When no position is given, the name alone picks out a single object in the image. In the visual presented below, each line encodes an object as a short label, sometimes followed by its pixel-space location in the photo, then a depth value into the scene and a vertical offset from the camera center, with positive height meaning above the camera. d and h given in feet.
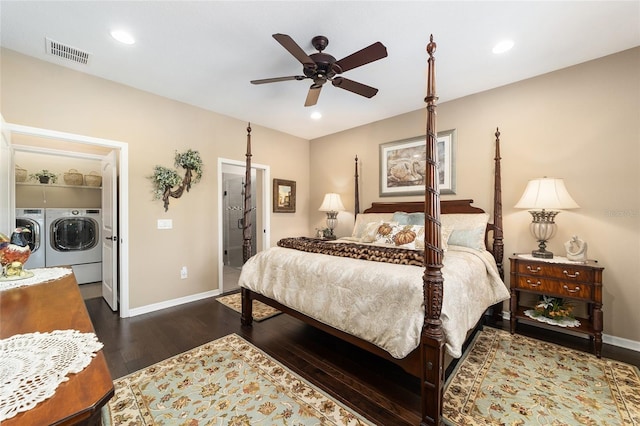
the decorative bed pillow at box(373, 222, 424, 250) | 9.27 -0.91
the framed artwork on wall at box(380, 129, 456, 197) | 11.50 +2.16
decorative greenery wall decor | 10.86 +1.45
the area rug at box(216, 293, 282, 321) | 10.27 -4.06
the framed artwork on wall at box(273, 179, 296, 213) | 15.53 +0.92
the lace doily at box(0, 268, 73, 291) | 5.07 -1.42
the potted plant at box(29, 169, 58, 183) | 14.38 +1.93
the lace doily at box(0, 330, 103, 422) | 1.97 -1.41
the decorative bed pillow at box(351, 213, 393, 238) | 12.76 -0.42
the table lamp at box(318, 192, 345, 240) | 14.52 +0.16
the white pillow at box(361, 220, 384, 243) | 11.01 -0.92
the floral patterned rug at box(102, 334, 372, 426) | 5.23 -4.10
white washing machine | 12.87 -0.97
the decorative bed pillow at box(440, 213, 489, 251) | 9.58 -0.68
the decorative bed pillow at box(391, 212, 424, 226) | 10.84 -0.31
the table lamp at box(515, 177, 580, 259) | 8.11 +0.20
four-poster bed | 5.00 -1.98
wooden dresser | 1.83 -1.43
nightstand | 7.39 -2.20
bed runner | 6.61 -1.16
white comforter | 5.34 -2.04
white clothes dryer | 13.56 -1.60
